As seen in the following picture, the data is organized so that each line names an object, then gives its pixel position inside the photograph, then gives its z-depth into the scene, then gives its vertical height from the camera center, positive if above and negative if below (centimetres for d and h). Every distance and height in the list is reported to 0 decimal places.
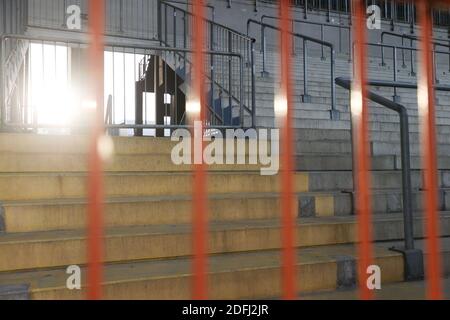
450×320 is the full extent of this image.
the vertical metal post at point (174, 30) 827 +270
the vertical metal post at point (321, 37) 952 +361
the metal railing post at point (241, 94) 491 +92
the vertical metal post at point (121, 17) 1000 +351
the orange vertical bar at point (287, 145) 195 +15
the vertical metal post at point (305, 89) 623 +123
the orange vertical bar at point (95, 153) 163 +11
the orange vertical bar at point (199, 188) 177 -1
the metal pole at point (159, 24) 905 +303
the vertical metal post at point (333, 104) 588 +96
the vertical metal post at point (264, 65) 725 +185
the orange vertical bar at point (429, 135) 204 +20
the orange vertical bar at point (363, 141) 203 +18
